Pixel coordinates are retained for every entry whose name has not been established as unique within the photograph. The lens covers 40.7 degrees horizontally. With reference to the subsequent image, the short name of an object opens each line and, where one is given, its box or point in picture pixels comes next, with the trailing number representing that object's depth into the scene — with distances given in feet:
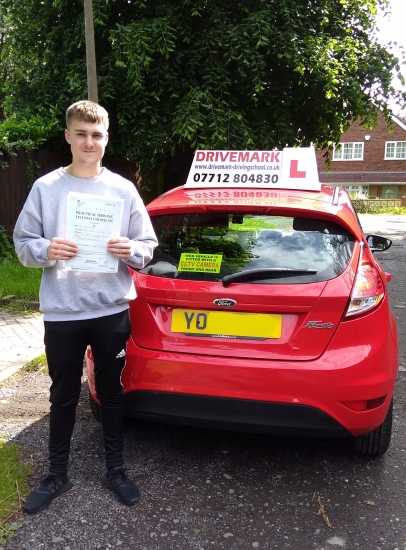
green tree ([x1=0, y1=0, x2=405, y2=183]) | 32.42
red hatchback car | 8.77
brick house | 151.84
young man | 8.13
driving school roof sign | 11.69
